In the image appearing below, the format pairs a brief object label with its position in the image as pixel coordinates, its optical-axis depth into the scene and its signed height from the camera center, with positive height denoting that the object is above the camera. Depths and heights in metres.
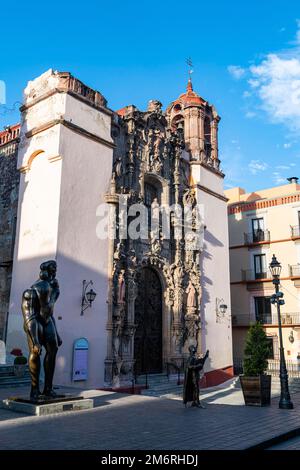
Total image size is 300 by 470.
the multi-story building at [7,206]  17.12 +5.46
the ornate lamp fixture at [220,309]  22.78 +1.75
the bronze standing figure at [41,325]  8.62 +0.34
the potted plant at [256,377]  11.44 -0.85
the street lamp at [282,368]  11.34 -0.65
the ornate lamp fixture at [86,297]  15.30 +1.55
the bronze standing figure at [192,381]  10.59 -0.90
